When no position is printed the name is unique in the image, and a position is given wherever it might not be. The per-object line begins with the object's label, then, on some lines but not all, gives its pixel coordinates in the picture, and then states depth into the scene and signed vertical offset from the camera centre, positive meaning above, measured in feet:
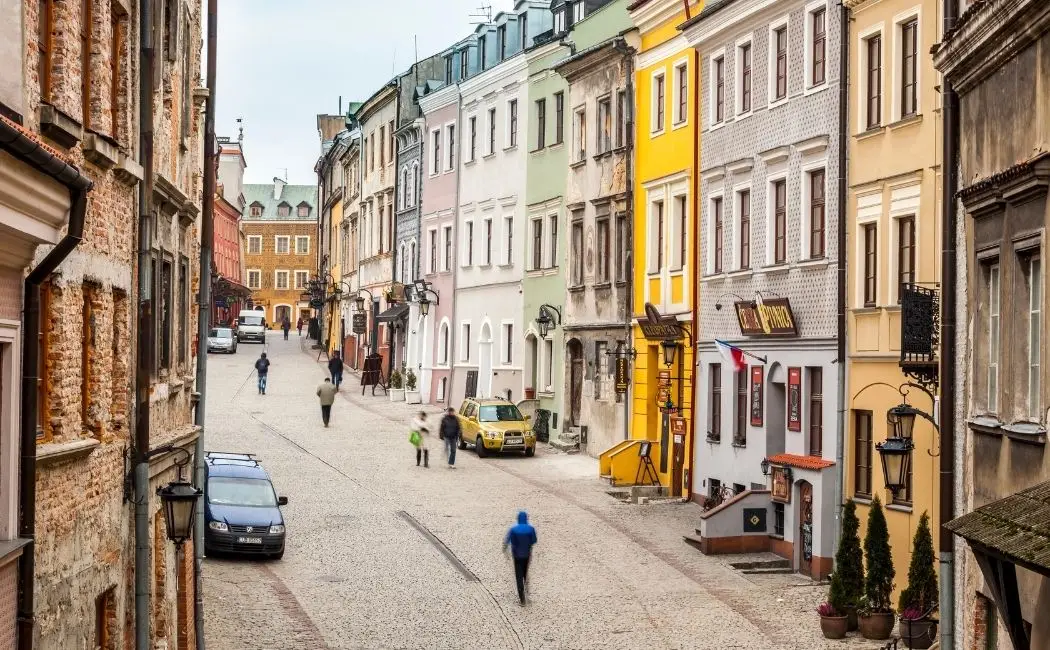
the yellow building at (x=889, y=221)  89.92 +6.43
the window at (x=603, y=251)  146.61 +7.18
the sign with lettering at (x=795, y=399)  105.15 -3.98
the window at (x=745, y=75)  117.29 +18.12
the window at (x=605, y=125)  145.69 +18.13
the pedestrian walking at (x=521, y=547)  87.86 -11.08
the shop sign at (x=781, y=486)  99.50 -8.89
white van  298.97 +0.84
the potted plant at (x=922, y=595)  76.33 -11.72
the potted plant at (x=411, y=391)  195.83 -6.84
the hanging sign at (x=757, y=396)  111.96 -4.04
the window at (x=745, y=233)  116.16 +7.04
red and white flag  111.65 -1.25
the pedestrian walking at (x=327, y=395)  164.76 -6.18
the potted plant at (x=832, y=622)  78.79 -13.30
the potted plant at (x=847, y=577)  79.56 -11.38
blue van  98.68 -10.85
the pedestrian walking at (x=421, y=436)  138.41 -8.48
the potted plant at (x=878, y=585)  79.51 -11.80
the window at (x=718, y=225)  121.70 +7.89
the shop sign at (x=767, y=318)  106.32 +1.10
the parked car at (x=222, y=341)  267.80 -1.66
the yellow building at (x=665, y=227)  127.13 +8.39
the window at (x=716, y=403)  120.78 -4.90
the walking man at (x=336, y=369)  207.31 -4.58
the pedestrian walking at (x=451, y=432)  139.95 -8.22
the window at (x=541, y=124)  164.76 +20.46
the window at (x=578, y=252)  152.66 +7.43
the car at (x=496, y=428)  148.46 -8.38
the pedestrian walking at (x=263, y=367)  196.65 -4.19
